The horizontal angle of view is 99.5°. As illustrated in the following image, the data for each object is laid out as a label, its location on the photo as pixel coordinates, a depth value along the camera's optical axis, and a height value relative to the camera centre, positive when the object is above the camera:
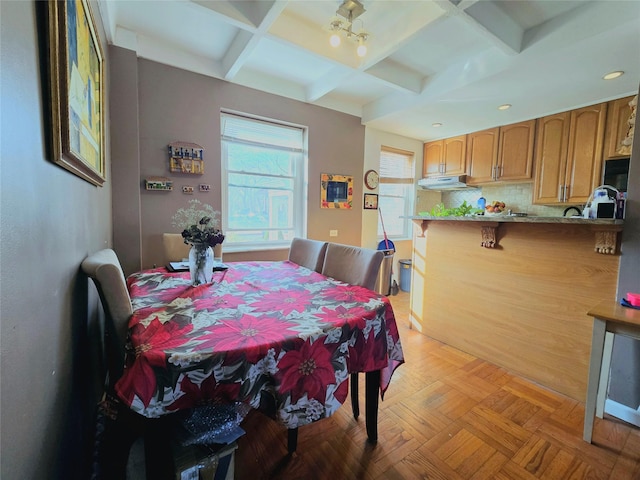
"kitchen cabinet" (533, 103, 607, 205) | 2.92 +0.81
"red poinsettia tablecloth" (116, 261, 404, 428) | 0.77 -0.43
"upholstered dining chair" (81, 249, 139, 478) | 0.96 -0.36
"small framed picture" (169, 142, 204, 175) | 2.65 +0.55
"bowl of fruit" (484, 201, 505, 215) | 3.75 +0.21
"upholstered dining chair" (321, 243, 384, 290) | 1.61 -0.29
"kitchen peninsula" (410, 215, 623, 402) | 1.73 -0.48
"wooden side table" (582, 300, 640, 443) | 1.32 -0.52
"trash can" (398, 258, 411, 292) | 4.31 -0.87
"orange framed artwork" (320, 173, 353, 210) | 3.63 +0.38
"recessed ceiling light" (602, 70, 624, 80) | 2.32 +1.33
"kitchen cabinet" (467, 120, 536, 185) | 3.46 +0.96
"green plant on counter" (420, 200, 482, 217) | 2.55 +0.09
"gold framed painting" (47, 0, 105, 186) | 0.75 +0.44
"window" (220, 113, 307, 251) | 3.08 +0.41
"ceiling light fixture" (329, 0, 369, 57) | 1.98 +1.54
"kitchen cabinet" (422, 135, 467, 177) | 4.16 +1.05
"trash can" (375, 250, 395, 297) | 3.82 -0.78
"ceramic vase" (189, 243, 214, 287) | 1.57 -0.28
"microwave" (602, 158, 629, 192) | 2.70 +0.54
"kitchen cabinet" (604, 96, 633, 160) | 2.73 +1.04
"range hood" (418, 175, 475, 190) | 4.03 +0.60
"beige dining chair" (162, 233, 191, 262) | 2.33 -0.30
